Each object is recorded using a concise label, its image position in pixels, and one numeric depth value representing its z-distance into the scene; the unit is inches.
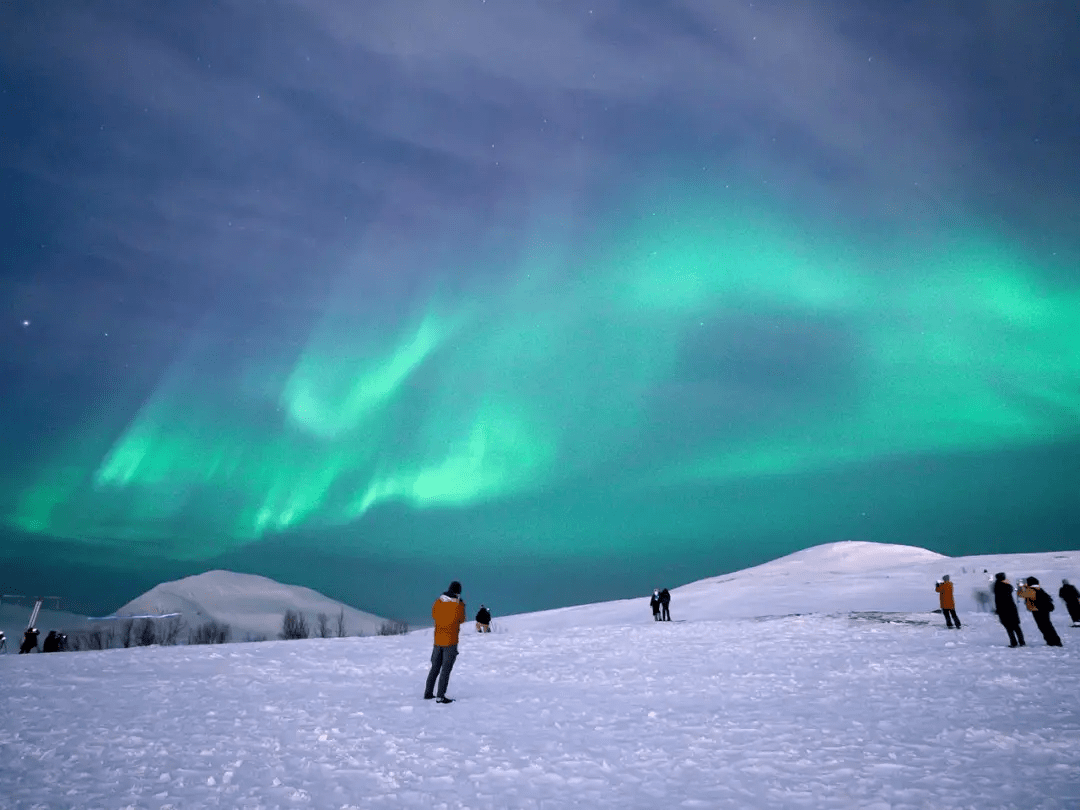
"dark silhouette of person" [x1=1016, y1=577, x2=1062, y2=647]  718.5
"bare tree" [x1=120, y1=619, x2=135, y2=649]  3044.5
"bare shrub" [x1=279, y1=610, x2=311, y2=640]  3090.6
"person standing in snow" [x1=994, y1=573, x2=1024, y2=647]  731.4
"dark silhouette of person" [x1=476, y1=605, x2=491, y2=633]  1386.6
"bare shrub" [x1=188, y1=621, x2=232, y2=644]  3187.5
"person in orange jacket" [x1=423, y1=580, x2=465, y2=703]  511.8
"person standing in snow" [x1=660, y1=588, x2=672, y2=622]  1473.7
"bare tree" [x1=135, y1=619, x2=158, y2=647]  3120.1
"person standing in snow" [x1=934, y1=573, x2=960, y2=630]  976.9
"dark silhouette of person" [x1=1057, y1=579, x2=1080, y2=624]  905.5
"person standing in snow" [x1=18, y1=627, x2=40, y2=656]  1143.0
